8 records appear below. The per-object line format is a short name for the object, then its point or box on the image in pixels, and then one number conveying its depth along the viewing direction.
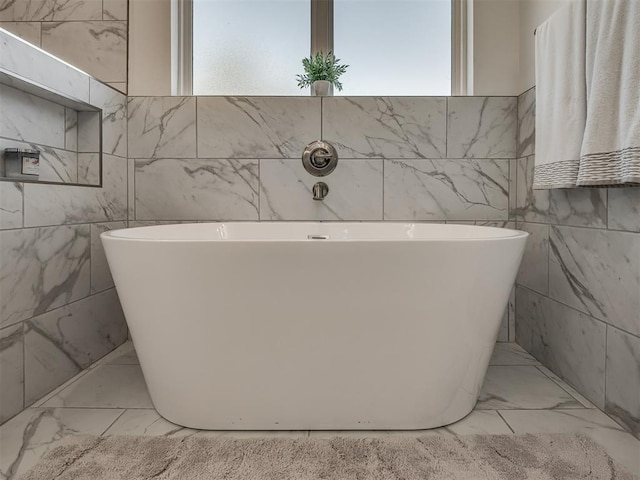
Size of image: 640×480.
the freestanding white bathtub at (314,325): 1.04
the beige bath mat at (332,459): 0.98
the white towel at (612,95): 1.07
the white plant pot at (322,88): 2.02
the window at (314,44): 2.25
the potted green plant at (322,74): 2.02
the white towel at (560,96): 1.31
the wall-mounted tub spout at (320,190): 1.97
